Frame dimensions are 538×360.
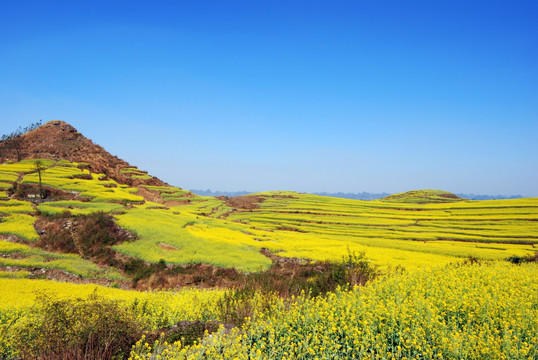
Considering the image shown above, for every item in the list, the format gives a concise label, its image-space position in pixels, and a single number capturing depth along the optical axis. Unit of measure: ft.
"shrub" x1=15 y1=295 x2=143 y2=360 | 20.45
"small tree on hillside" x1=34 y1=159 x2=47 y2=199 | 113.92
